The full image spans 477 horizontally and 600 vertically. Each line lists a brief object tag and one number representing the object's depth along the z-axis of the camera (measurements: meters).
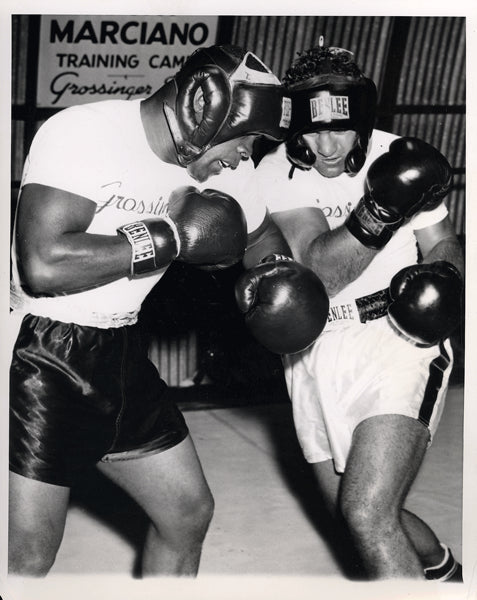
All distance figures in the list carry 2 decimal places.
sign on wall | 2.55
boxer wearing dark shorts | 1.90
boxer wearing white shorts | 2.07
